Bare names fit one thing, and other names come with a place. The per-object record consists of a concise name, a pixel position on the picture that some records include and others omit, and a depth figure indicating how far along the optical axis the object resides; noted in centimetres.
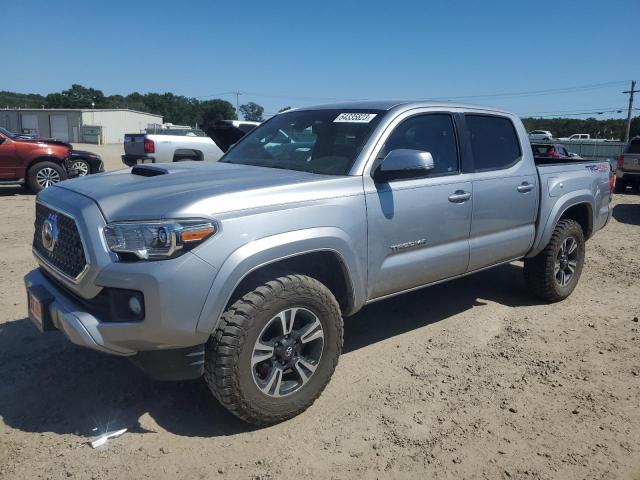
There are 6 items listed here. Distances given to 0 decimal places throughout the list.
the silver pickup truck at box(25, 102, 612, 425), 262
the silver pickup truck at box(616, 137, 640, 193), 1462
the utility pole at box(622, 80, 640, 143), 5127
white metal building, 5894
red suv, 1160
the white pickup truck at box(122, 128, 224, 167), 1367
